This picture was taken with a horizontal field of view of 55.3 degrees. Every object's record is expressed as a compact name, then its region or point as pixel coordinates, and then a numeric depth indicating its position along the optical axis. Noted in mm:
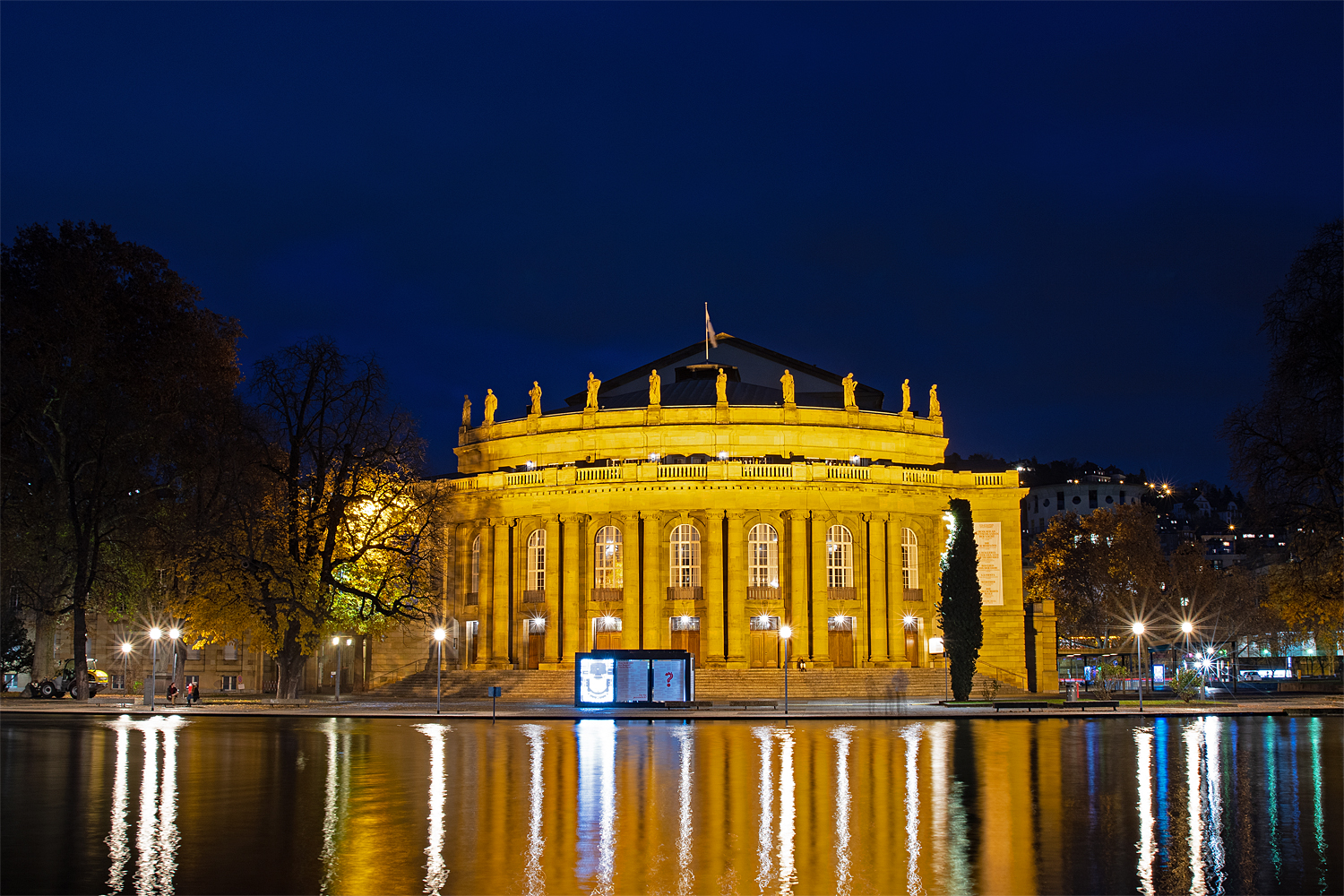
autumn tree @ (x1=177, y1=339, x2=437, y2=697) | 56344
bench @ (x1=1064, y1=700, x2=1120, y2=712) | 51531
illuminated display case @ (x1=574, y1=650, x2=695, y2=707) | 52156
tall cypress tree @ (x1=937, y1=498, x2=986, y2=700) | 58750
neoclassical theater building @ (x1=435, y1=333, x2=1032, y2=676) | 70562
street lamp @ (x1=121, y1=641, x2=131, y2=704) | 74750
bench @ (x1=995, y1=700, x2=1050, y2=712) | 51562
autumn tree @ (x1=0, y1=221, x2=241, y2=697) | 55000
